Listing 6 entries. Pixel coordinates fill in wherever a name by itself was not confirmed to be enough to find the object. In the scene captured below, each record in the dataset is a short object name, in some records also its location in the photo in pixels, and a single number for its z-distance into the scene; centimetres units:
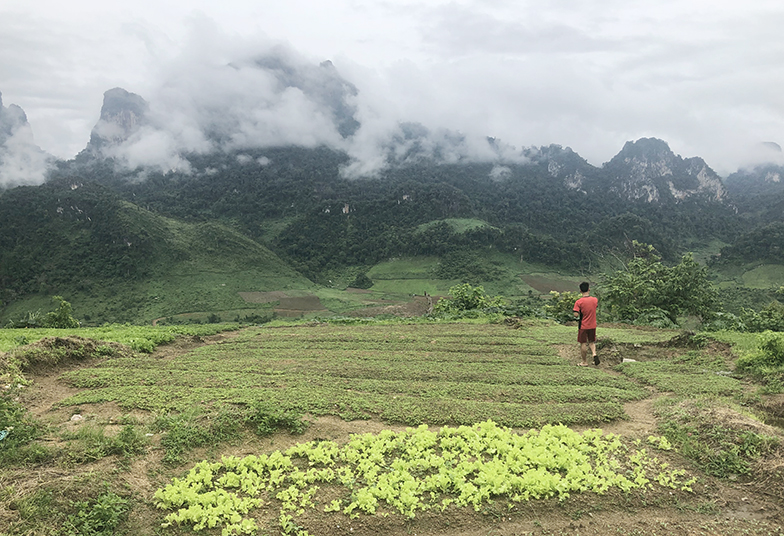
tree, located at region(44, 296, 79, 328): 2186
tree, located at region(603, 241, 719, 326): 2175
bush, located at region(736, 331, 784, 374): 994
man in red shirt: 1117
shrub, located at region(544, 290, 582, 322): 2975
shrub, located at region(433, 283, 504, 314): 2488
